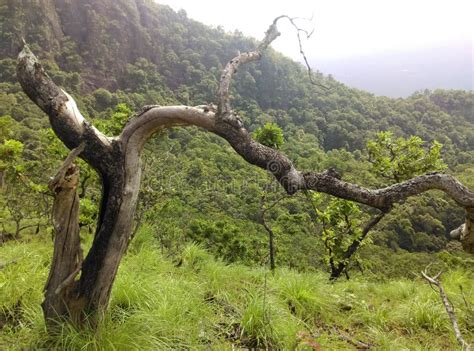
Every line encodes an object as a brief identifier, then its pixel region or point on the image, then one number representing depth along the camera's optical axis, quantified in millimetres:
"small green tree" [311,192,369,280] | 8898
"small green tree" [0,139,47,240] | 10755
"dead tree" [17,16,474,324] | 2656
